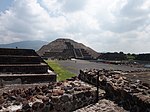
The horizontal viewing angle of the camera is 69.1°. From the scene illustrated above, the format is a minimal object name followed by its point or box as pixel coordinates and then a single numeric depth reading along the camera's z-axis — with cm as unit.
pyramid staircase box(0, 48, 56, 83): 798
